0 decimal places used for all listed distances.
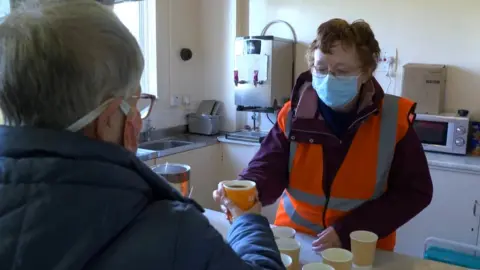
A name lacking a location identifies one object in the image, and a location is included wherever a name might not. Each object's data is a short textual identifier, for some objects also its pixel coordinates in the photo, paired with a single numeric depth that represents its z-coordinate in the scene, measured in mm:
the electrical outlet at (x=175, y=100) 3832
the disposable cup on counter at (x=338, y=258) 1148
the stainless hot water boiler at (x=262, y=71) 3492
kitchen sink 3549
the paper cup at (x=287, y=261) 1126
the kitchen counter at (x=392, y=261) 1311
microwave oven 2854
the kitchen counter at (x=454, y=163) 2715
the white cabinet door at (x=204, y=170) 3414
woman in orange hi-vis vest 1534
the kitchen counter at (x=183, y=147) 3025
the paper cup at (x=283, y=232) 1344
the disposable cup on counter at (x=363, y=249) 1291
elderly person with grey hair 659
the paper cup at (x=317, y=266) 1100
